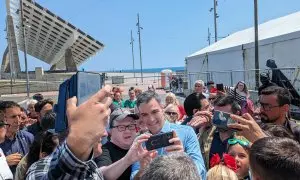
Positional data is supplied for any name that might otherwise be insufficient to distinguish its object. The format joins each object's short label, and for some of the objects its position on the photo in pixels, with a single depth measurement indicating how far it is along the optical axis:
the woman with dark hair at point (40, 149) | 1.96
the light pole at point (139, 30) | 34.55
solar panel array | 34.95
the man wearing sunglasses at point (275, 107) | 2.50
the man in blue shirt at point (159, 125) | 1.94
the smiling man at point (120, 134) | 2.08
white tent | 8.26
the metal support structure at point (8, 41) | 33.77
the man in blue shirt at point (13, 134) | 2.92
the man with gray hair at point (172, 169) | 1.10
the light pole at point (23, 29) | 16.12
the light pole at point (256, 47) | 8.53
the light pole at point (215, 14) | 23.50
